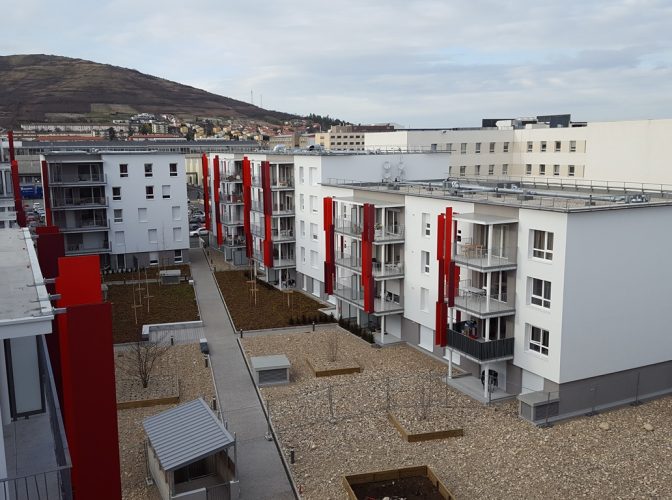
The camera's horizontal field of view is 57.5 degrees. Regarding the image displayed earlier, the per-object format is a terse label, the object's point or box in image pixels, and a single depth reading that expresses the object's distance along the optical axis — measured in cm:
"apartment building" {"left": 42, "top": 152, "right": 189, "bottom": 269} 4878
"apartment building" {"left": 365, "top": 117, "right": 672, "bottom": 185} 4950
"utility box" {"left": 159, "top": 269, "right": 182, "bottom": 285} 4606
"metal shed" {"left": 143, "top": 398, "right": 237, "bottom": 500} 1747
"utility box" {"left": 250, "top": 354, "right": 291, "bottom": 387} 2655
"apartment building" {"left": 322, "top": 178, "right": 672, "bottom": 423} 2291
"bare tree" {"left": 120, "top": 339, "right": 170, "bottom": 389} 2631
